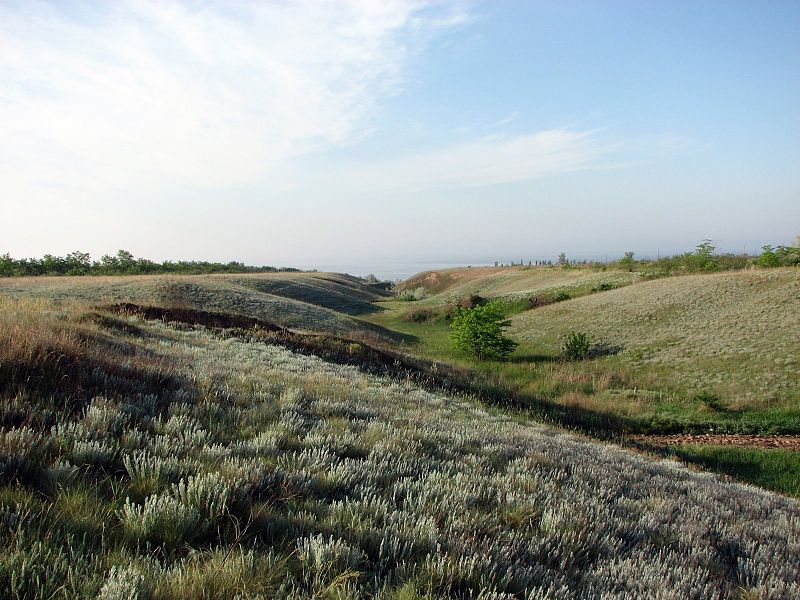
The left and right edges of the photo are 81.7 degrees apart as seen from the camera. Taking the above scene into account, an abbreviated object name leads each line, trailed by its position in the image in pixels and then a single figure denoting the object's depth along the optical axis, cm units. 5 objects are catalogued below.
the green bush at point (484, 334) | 3066
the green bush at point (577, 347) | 3008
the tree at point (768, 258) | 4319
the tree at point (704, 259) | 4891
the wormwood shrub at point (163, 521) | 307
